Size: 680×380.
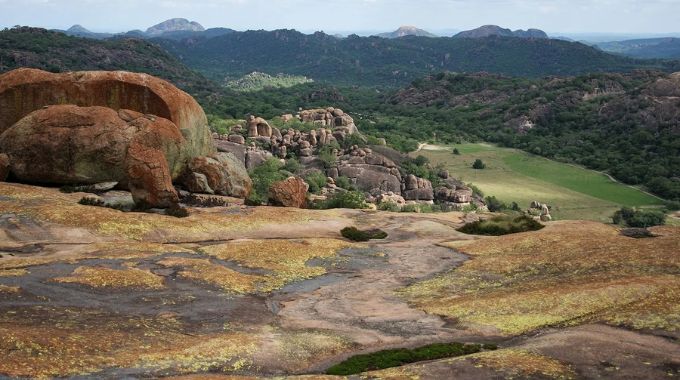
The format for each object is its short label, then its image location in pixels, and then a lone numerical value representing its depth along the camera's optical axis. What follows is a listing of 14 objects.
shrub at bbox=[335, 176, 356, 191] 111.12
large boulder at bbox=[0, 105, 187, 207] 59.09
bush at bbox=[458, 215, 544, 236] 56.88
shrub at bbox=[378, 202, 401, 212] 87.94
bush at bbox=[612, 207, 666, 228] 115.62
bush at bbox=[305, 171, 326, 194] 102.78
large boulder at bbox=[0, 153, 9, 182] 58.28
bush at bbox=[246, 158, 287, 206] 92.16
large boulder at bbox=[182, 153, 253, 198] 64.62
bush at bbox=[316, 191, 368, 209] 72.62
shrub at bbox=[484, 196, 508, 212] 119.69
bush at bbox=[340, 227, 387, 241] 53.12
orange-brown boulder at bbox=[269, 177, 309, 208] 65.12
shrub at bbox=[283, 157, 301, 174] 115.33
